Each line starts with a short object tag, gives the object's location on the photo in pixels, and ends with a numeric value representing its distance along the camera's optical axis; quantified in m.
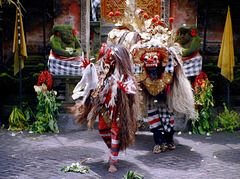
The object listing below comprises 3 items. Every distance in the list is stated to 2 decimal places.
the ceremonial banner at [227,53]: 7.93
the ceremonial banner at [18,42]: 8.19
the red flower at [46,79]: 8.14
